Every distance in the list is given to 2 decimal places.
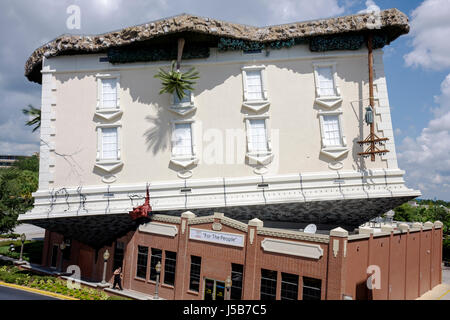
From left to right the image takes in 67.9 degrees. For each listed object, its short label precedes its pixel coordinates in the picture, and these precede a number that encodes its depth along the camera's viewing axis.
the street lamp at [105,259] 24.81
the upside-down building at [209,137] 23.05
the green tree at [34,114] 30.66
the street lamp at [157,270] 22.11
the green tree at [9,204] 35.50
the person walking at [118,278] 24.53
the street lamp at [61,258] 30.85
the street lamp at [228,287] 19.71
